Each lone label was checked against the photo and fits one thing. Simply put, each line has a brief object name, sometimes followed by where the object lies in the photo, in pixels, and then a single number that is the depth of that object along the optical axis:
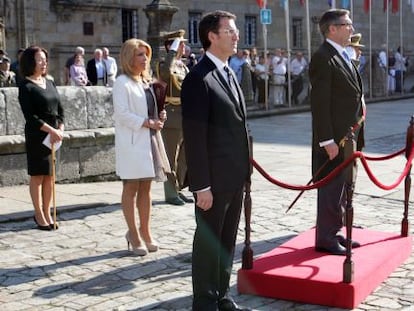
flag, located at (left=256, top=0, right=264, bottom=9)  20.83
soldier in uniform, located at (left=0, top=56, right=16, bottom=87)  13.63
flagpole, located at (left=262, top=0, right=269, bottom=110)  20.68
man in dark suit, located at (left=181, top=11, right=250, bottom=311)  4.30
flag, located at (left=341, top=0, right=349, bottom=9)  24.62
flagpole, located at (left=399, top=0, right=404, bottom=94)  28.41
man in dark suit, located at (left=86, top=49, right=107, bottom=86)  17.59
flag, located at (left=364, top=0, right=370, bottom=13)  25.87
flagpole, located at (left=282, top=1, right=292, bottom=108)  21.23
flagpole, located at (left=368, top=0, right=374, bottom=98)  26.00
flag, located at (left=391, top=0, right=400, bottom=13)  27.84
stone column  12.57
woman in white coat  6.09
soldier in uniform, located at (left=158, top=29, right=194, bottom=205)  7.72
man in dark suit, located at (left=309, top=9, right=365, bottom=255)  5.59
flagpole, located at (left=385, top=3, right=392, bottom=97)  26.77
